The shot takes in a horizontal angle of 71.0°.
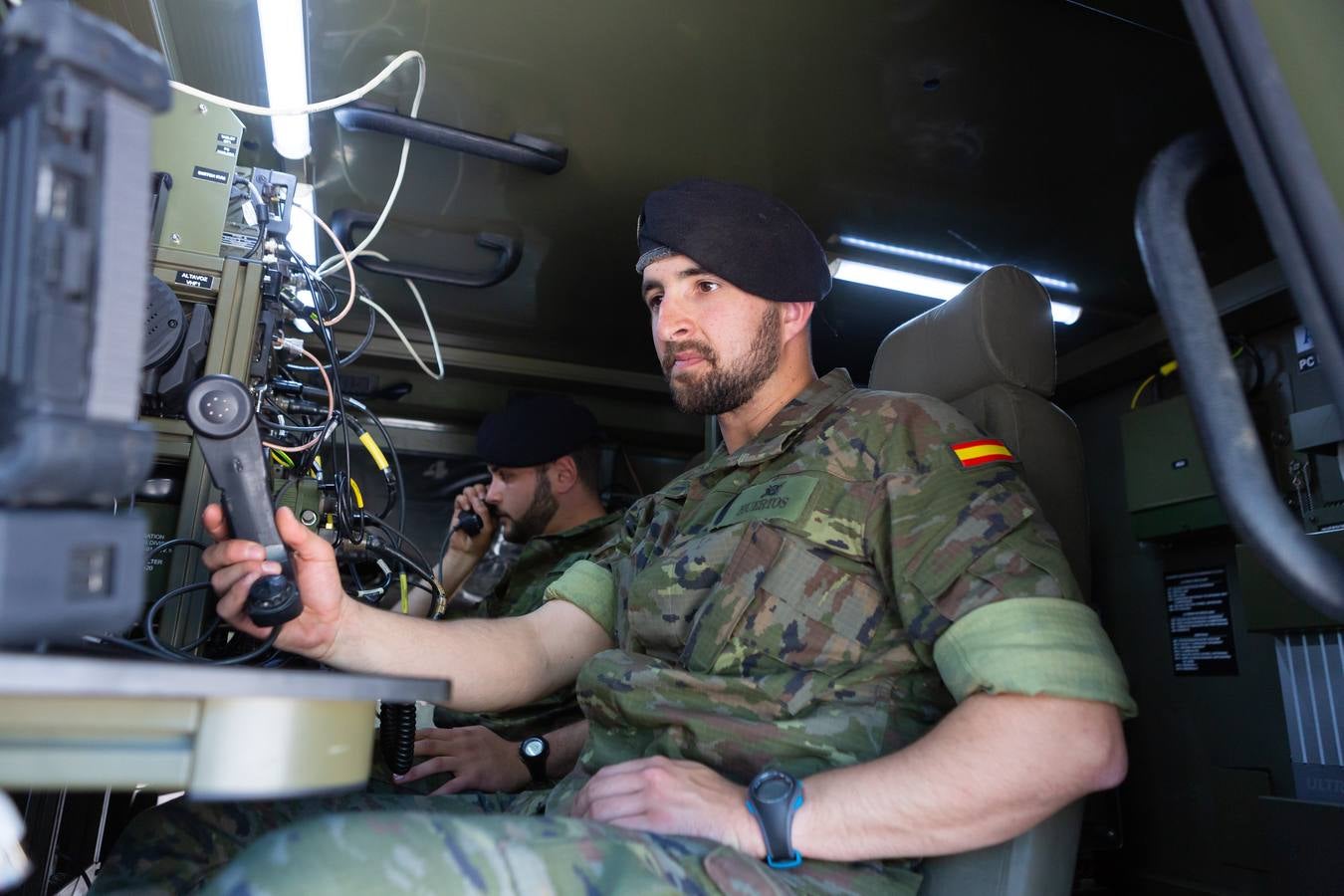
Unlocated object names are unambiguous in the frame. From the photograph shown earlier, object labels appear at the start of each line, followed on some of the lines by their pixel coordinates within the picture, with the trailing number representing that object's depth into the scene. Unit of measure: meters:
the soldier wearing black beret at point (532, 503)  2.80
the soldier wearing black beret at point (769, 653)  0.92
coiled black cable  1.68
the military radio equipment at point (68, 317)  0.41
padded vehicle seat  1.44
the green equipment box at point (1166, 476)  2.81
